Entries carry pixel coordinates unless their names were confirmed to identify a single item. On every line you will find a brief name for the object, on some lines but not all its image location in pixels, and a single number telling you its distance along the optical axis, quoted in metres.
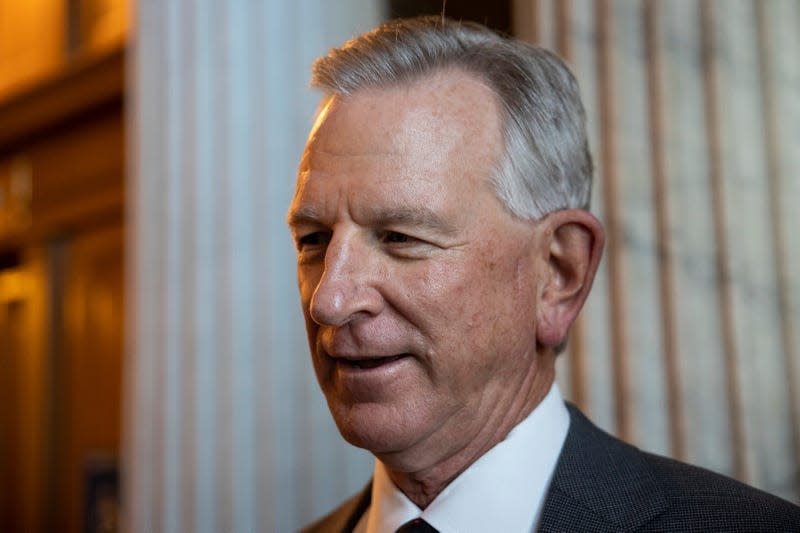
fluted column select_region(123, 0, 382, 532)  1.48
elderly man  0.84
